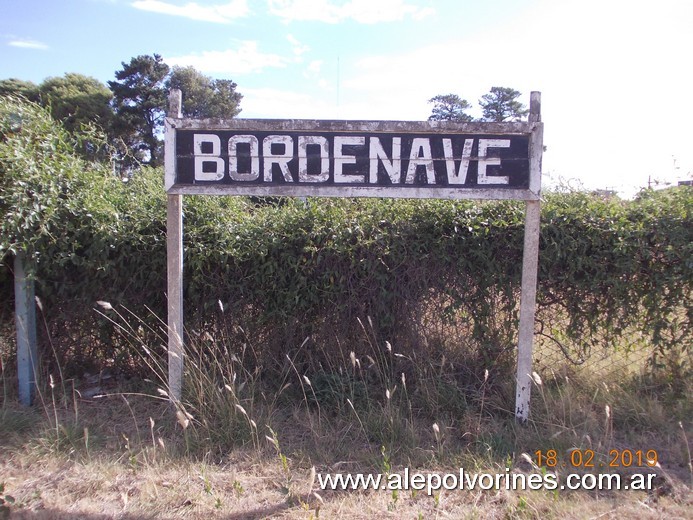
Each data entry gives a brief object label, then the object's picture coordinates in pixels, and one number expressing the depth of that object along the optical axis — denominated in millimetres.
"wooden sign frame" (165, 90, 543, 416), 3684
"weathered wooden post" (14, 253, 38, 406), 3986
